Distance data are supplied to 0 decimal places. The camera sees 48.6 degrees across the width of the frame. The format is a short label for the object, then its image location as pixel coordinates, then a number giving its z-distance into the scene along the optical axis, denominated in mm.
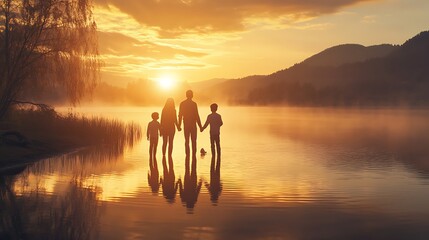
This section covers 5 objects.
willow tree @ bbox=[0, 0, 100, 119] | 18828
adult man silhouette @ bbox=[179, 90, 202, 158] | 17859
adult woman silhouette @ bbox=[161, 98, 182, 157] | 18125
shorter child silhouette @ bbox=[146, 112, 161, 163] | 17984
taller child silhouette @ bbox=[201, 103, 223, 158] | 18109
